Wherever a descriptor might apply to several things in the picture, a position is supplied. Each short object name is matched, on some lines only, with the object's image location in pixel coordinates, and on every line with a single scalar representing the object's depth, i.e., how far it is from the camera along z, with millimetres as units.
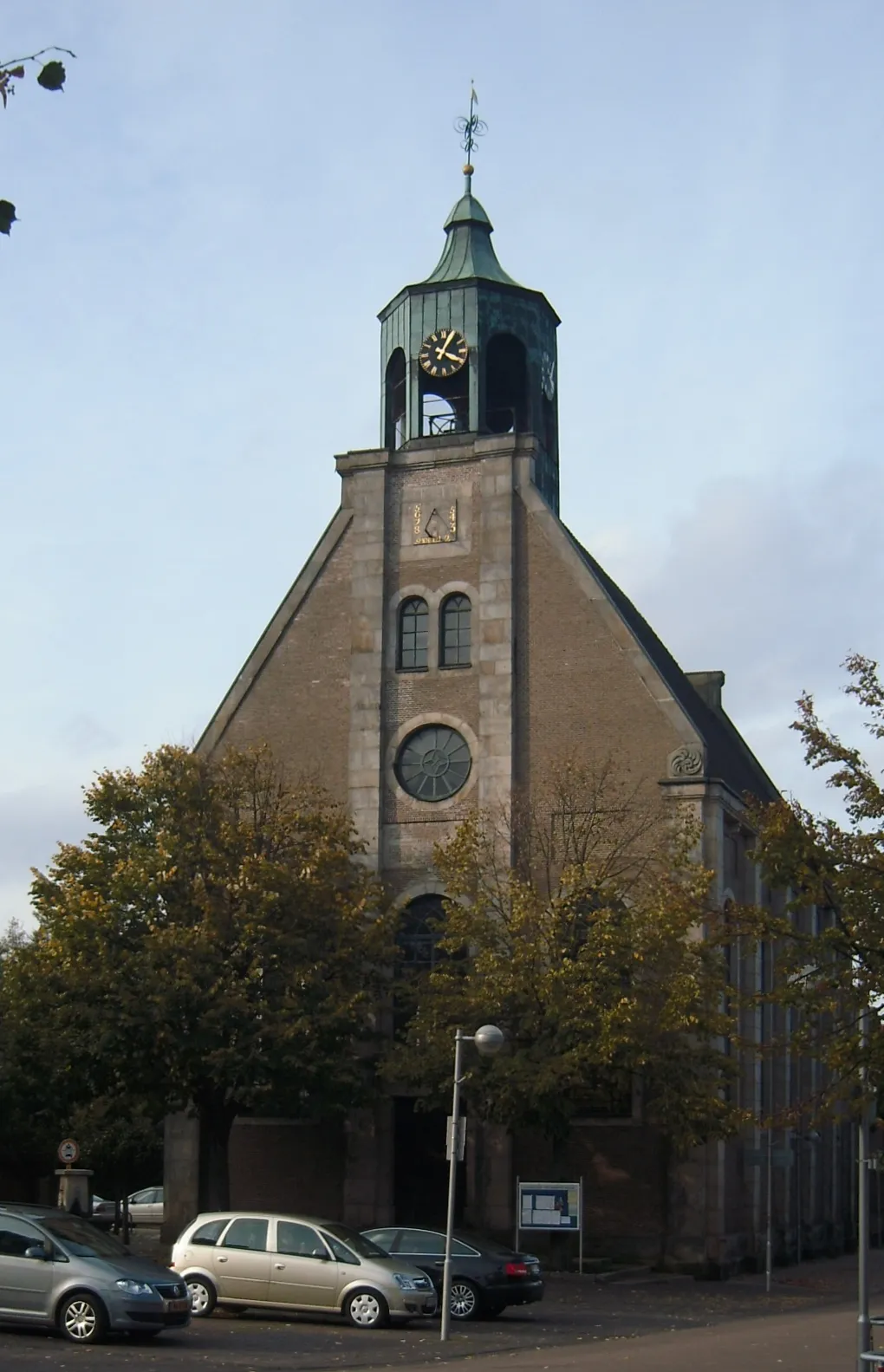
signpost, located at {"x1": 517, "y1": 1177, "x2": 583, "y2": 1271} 34125
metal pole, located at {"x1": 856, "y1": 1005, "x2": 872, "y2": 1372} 16875
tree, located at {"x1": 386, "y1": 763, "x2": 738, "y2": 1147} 34688
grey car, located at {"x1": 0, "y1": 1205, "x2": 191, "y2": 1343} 22453
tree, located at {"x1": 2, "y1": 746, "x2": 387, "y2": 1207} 35781
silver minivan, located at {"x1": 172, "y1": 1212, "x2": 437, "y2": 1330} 26266
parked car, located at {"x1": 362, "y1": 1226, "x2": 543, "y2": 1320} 28375
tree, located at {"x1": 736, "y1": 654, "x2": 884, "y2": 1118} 21781
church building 40500
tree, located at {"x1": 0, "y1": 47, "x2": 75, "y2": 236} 8125
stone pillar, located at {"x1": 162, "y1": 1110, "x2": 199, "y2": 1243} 42375
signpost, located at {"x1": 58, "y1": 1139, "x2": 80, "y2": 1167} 34750
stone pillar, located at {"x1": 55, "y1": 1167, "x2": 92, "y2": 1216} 38119
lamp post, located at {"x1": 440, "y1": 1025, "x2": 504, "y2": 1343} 25953
